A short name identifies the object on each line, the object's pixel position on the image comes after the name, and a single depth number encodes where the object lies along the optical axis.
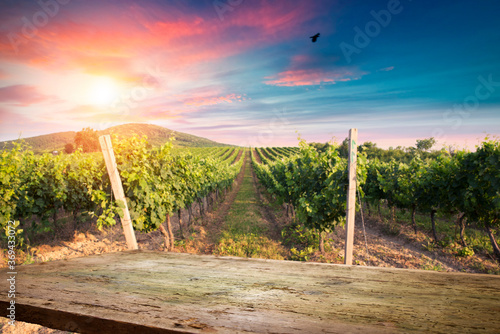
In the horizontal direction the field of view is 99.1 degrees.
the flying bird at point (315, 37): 5.71
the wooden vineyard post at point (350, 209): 3.89
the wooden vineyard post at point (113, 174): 3.30
